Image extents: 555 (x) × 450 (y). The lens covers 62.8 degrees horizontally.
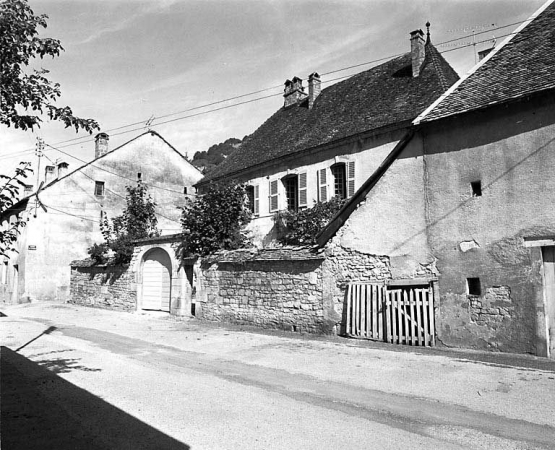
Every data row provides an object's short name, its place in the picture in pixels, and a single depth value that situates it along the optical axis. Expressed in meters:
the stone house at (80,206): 25.39
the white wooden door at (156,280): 18.55
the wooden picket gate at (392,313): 10.28
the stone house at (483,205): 8.96
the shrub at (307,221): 16.58
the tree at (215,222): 16.06
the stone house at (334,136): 15.94
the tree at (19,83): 4.39
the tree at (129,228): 20.73
